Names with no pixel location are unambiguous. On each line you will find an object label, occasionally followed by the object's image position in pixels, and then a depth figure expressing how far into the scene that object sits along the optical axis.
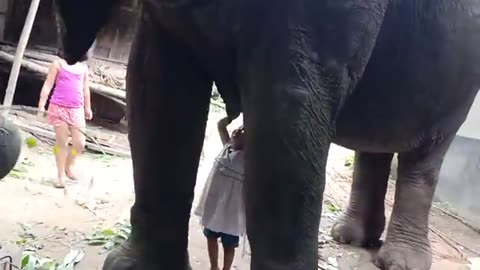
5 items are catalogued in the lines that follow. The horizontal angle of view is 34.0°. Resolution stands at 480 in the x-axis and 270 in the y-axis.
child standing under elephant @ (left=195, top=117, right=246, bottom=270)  2.05
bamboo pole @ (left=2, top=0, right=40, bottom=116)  3.85
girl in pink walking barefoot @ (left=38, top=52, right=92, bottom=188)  3.43
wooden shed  4.95
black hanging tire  1.60
